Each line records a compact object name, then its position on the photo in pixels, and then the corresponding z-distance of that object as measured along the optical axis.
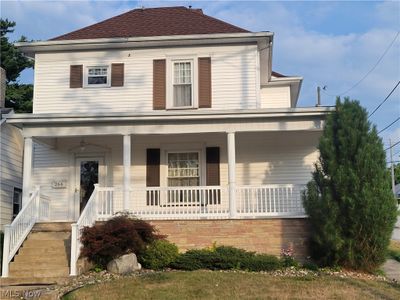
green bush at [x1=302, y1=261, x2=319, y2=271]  12.16
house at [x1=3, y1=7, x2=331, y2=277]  16.44
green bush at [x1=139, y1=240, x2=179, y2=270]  12.10
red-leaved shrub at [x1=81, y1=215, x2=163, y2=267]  11.70
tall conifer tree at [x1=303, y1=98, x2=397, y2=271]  11.91
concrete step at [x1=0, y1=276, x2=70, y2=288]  11.27
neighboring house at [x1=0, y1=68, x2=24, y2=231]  17.14
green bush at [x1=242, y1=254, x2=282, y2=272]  11.95
